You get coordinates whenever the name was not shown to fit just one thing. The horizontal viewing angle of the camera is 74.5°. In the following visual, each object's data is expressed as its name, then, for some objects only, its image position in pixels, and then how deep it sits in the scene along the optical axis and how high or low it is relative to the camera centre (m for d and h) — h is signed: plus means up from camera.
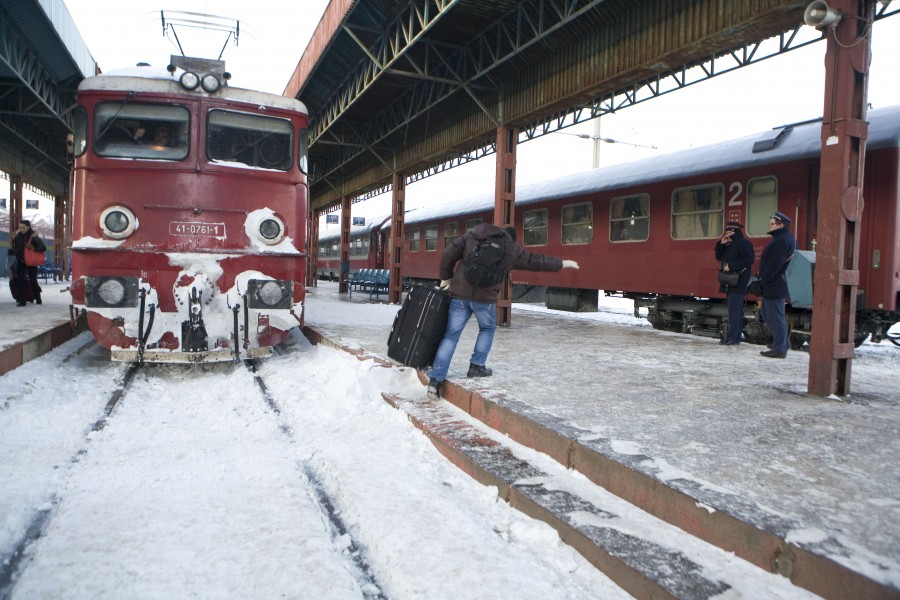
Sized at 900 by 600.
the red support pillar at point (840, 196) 4.60 +0.73
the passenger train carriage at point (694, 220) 7.56 +1.12
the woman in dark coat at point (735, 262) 7.85 +0.32
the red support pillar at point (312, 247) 25.53 +1.16
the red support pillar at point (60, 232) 27.11 +1.59
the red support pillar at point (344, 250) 21.09 +0.88
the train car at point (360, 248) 24.41 +1.27
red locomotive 5.87 +0.55
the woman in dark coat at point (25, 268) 10.81 -0.05
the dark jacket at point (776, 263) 6.78 +0.28
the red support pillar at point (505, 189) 10.30 +1.59
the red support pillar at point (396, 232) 15.88 +1.20
